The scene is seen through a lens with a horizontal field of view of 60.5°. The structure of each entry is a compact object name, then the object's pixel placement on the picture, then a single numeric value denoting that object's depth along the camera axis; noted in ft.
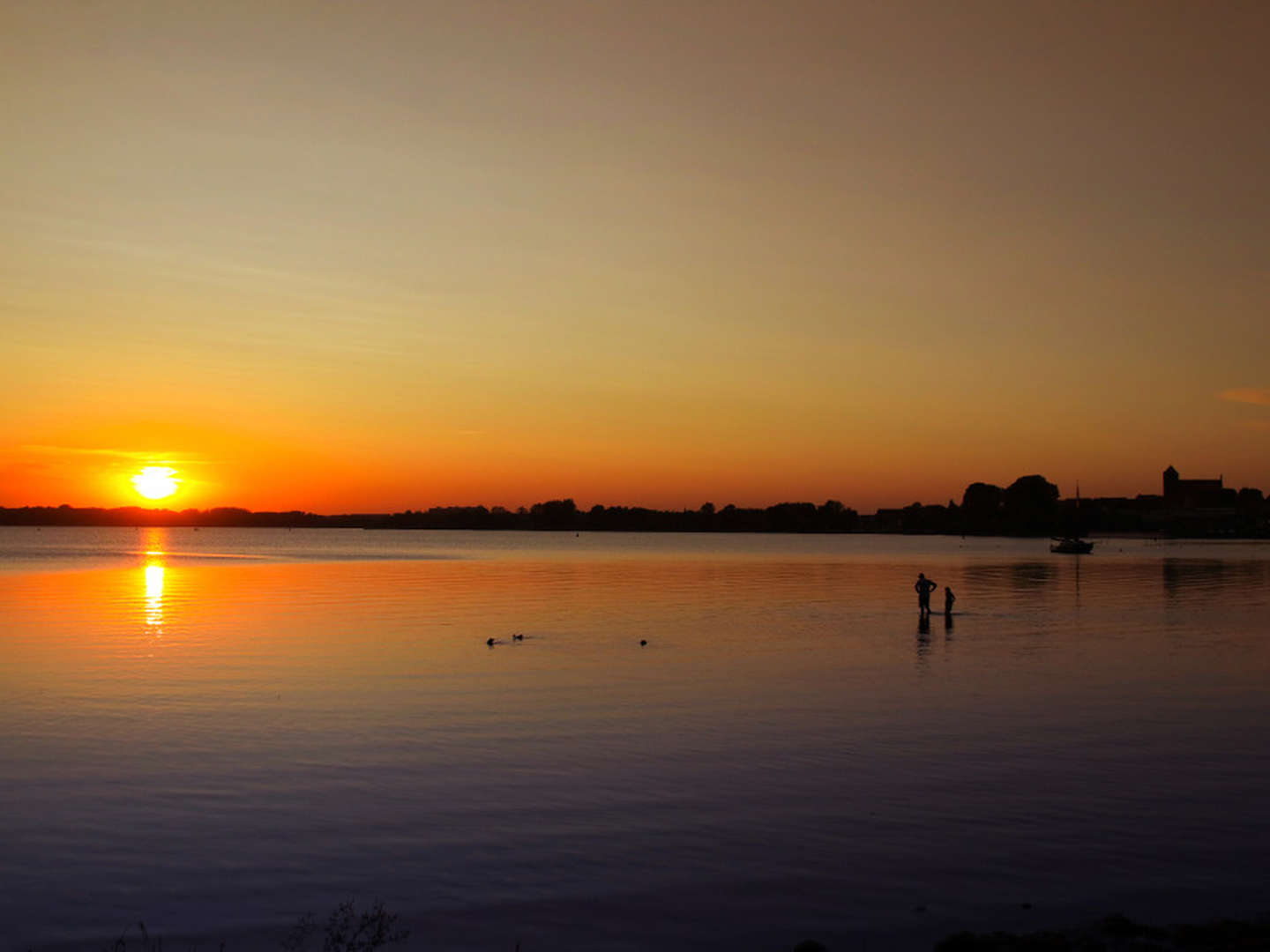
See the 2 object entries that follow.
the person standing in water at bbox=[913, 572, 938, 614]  161.68
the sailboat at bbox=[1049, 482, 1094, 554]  486.38
